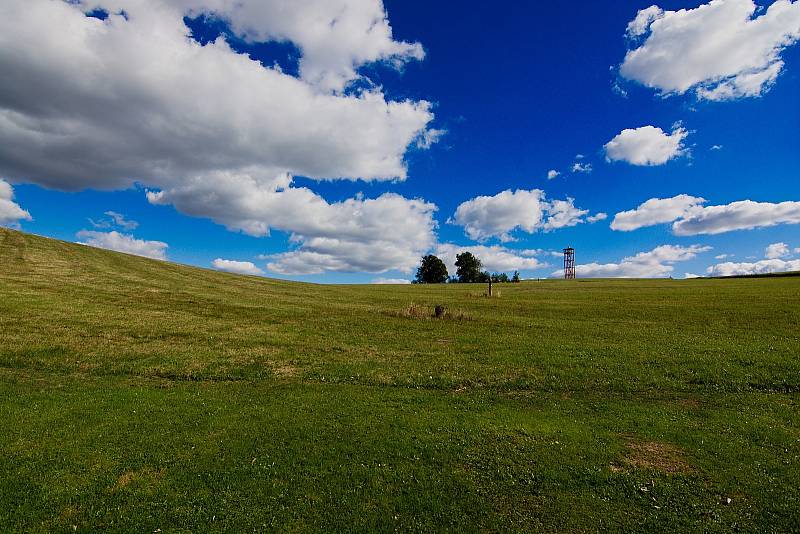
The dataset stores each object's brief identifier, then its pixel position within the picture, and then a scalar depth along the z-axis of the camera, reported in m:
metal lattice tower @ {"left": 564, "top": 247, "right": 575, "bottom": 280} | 168.56
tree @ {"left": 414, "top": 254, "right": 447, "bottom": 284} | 172.62
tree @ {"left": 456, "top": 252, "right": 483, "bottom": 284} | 172.00
